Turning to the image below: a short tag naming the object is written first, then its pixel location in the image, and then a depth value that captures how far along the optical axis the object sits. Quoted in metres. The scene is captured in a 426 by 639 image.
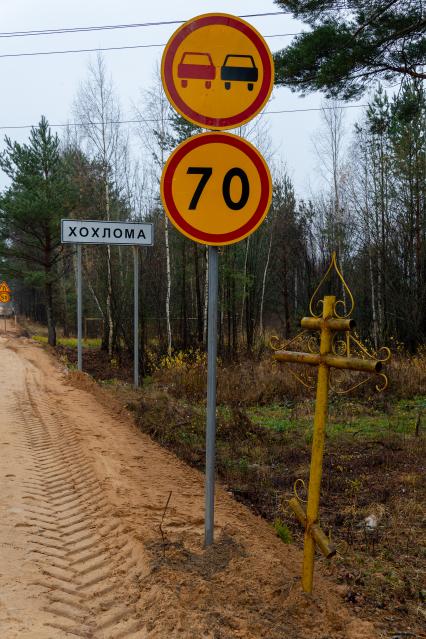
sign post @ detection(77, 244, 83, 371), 11.14
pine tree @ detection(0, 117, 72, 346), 25.12
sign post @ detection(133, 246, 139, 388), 10.75
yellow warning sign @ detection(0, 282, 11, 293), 34.92
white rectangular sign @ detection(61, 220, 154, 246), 10.44
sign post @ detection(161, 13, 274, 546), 3.15
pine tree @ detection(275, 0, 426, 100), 7.34
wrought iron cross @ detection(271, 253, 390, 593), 2.79
